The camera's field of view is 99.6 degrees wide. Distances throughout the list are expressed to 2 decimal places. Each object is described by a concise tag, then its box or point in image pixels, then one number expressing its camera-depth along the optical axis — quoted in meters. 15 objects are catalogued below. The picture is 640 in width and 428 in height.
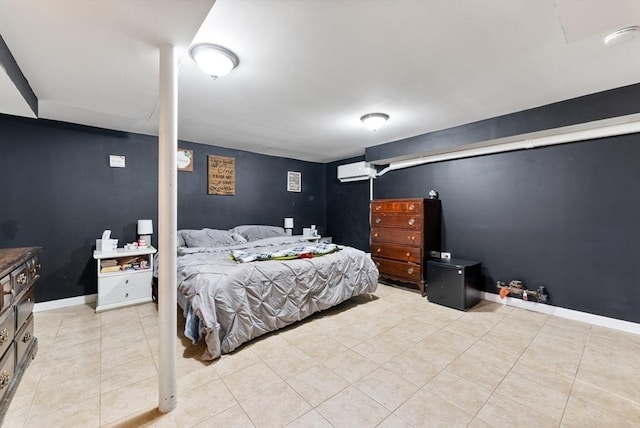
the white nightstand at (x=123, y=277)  3.21
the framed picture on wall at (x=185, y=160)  4.32
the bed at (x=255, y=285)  2.27
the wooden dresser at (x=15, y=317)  1.55
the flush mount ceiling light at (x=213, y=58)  1.88
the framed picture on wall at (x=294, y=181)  5.70
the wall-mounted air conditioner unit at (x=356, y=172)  5.04
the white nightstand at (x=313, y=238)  5.12
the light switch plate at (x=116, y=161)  3.68
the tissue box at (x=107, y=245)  3.37
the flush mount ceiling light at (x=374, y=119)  3.23
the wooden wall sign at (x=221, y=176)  4.62
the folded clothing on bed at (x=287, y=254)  2.89
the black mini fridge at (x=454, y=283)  3.30
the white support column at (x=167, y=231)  1.61
